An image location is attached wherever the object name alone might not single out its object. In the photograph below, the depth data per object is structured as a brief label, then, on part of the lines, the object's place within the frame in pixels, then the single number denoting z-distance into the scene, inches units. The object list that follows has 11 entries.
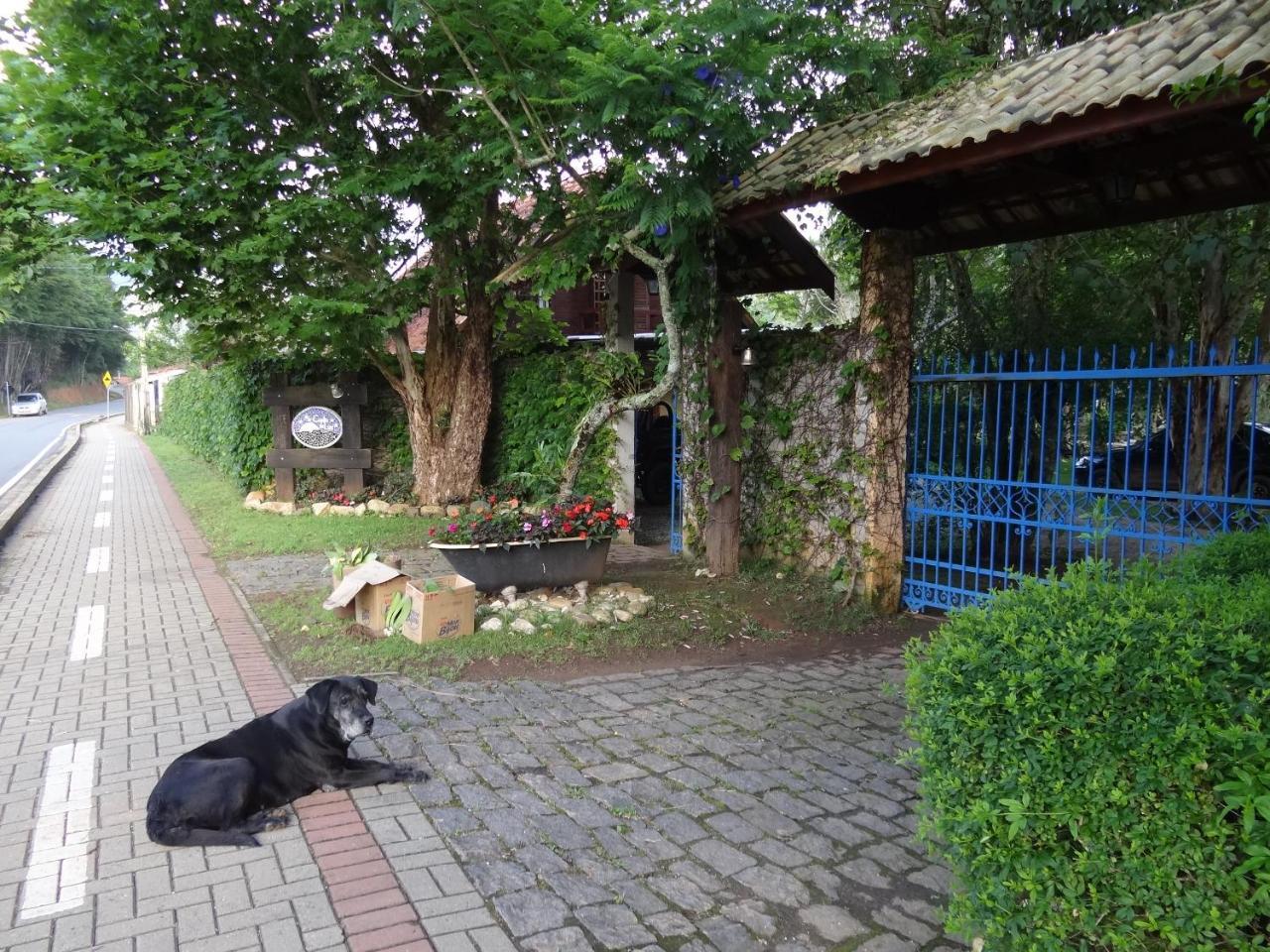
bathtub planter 283.6
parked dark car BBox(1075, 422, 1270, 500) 238.2
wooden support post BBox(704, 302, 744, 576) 329.4
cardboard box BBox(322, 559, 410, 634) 259.6
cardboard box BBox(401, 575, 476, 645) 245.3
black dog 140.3
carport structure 191.6
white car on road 2283.5
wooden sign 526.0
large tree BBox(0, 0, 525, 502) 335.0
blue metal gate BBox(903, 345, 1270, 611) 223.0
